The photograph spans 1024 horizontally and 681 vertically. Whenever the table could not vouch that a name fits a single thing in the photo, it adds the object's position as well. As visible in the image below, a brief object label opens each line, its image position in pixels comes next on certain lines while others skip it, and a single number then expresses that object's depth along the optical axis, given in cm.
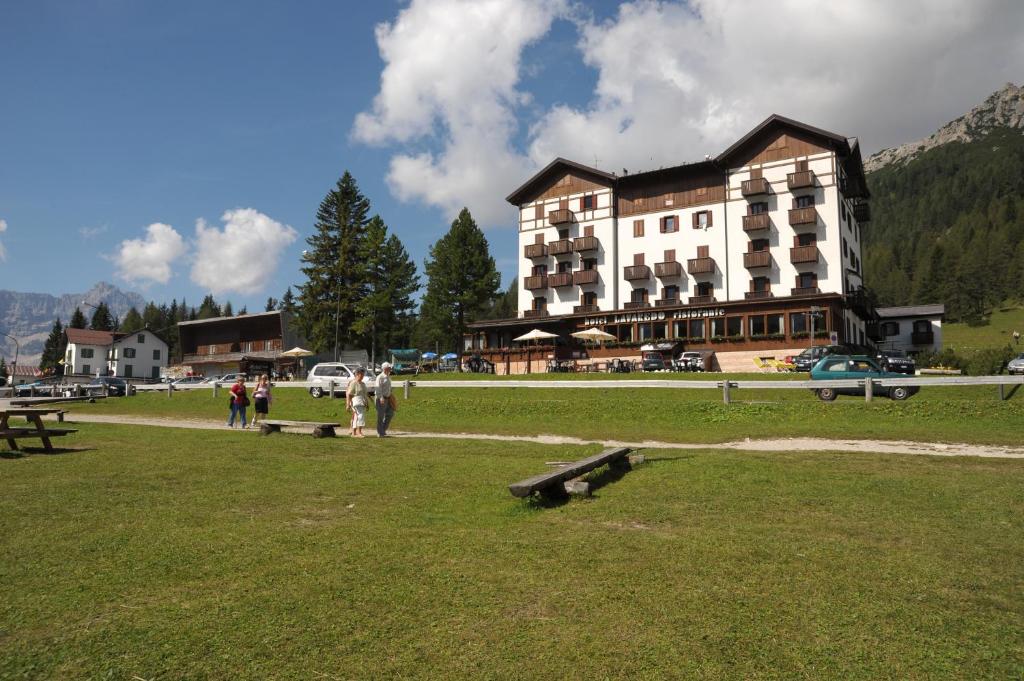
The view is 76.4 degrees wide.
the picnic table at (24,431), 1248
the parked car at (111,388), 4003
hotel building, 5019
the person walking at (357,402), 1714
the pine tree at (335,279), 6638
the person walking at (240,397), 2083
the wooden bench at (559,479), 775
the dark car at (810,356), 3716
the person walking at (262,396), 2094
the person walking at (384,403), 1730
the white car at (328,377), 3325
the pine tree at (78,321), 13412
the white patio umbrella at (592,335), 4806
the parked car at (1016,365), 4187
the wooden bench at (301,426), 1617
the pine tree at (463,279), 7219
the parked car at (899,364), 3719
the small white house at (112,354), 10512
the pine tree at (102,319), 13802
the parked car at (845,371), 2461
